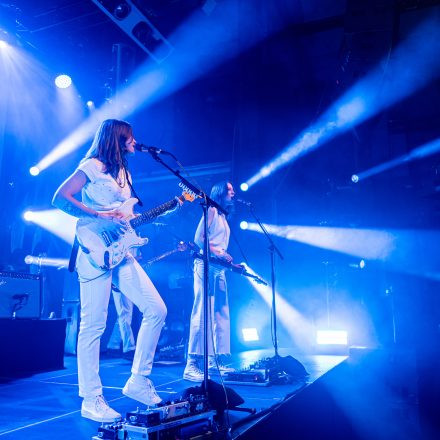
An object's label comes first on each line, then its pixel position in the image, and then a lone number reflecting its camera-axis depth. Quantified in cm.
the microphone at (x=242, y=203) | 464
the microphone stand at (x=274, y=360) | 404
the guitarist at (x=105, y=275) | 273
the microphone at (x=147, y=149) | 298
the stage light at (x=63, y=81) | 802
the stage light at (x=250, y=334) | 766
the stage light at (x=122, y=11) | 644
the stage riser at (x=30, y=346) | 480
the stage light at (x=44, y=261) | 718
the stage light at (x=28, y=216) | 843
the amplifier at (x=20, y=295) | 501
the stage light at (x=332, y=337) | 750
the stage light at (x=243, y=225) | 755
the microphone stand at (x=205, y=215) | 278
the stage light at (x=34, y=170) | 843
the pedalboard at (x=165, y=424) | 199
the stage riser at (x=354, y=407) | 333
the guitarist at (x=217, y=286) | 439
